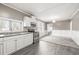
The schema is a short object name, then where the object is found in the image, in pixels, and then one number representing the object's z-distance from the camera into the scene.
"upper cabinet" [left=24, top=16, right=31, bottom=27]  3.36
